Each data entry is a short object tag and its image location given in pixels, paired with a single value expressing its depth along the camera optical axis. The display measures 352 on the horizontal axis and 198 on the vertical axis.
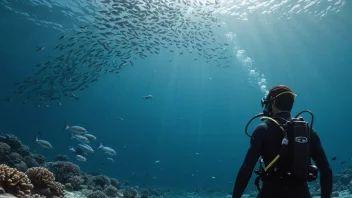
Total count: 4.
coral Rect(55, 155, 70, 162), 16.69
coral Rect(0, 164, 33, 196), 5.36
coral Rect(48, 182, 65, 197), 7.64
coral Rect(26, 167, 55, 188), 7.41
